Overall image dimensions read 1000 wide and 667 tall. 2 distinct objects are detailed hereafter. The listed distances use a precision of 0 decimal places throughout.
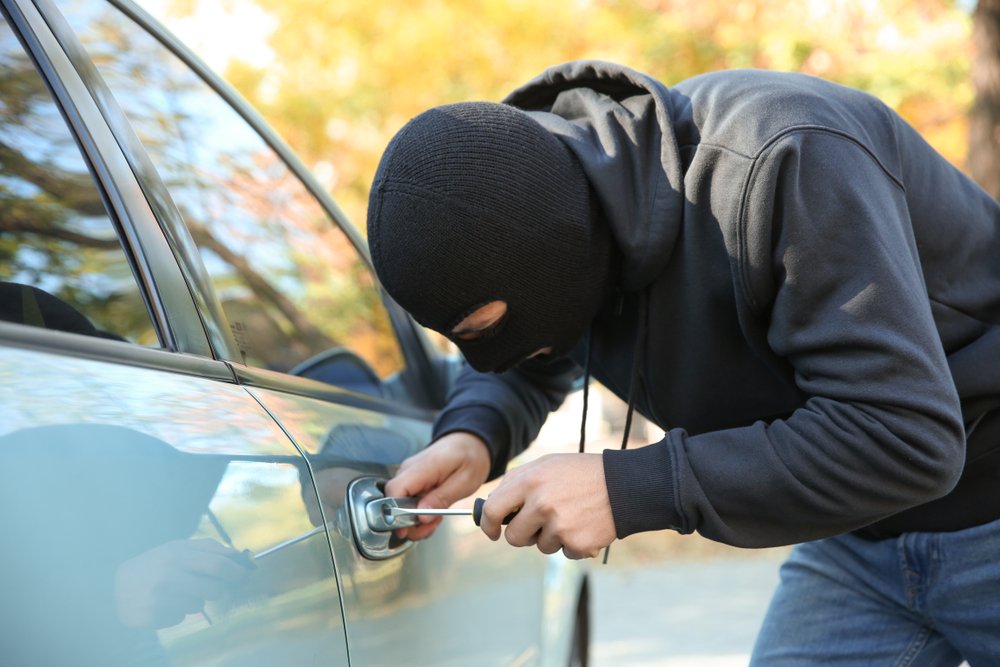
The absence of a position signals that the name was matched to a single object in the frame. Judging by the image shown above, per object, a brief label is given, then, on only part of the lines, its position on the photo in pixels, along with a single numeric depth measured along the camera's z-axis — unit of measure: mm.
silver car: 1045
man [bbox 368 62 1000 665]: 1424
